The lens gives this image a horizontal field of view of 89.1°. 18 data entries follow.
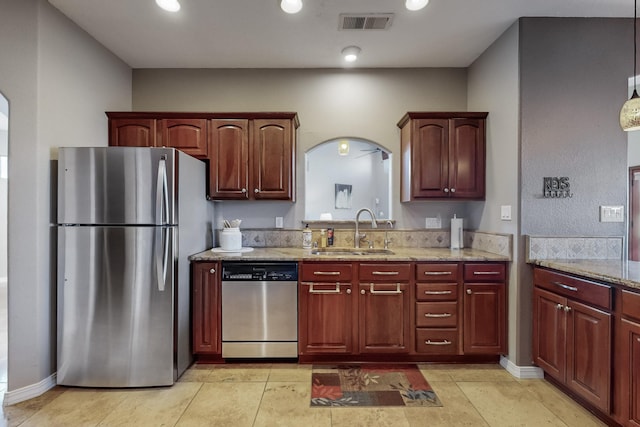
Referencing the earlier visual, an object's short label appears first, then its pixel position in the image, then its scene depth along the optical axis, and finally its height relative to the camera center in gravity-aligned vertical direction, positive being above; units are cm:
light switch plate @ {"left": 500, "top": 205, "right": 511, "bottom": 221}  262 +1
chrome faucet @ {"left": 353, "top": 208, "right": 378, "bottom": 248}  325 -15
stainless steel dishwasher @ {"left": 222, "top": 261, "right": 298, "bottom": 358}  267 -76
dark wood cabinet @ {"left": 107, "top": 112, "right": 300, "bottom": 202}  302 +67
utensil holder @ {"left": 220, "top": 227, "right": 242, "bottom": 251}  297 -24
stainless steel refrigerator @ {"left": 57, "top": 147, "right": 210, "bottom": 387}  231 -38
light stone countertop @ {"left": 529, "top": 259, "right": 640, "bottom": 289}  177 -34
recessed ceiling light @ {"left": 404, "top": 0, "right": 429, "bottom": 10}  231 +151
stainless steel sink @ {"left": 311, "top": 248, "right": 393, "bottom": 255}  319 -38
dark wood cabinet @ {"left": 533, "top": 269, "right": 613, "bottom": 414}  188 -80
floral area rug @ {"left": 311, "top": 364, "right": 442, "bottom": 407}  221 -127
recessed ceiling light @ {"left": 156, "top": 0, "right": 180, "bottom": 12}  233 +151
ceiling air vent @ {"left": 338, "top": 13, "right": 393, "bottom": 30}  248 +151
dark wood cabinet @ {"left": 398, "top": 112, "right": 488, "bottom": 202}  299 +55
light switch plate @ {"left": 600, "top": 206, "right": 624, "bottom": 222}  246 +1
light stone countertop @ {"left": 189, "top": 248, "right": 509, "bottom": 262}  265 -36
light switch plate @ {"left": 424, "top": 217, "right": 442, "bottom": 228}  339 -9
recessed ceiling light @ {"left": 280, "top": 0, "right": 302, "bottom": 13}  232 +151
